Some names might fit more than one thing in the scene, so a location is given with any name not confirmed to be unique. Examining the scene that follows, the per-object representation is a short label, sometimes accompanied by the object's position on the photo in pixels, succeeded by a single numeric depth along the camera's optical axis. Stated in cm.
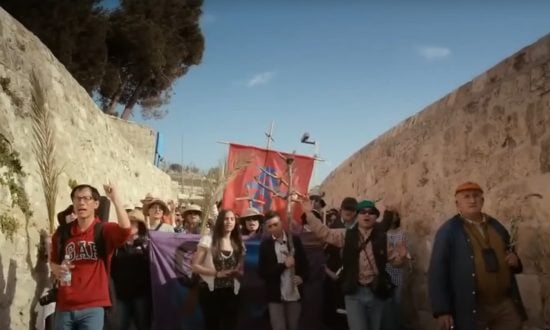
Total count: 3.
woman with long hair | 410
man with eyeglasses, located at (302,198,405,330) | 390
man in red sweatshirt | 308
